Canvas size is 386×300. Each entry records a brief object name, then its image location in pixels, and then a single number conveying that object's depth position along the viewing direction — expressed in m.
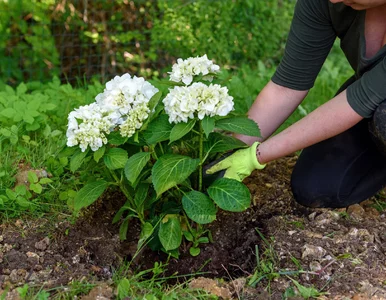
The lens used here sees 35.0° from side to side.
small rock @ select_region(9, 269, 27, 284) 1.97
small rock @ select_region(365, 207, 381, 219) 2.53
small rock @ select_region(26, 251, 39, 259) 2.11
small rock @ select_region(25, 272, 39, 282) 1.98
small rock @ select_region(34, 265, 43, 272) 2.05
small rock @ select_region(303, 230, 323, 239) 2.24
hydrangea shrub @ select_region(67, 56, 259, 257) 1.86
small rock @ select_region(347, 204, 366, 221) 2.47
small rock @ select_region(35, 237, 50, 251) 2.17
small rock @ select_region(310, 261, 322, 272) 2.06
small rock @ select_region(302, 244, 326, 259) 2.12
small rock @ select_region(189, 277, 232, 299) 1.94
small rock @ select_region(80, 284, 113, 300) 1.86
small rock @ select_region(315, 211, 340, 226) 2.37
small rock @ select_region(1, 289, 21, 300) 1.86
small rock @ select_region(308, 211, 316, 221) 2.42
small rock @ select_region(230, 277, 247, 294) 1.99
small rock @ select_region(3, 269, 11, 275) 2.03
